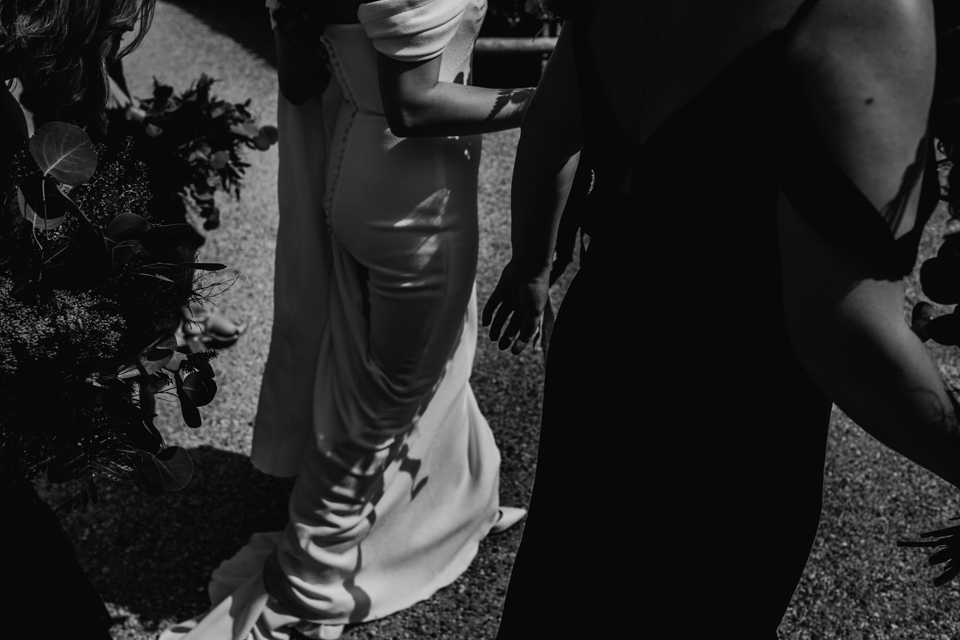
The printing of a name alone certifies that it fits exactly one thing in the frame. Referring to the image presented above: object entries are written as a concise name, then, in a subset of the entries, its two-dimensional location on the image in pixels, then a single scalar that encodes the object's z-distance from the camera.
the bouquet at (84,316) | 1.45
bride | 2.06
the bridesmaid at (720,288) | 1.09
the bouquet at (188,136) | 2.69
